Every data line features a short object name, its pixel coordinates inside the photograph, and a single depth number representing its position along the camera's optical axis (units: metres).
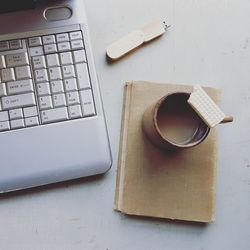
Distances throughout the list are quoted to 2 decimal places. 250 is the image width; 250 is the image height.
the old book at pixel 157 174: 0.58
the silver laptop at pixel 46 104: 0.55
